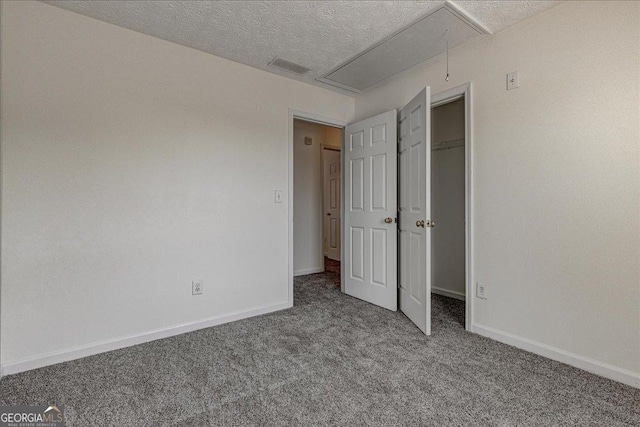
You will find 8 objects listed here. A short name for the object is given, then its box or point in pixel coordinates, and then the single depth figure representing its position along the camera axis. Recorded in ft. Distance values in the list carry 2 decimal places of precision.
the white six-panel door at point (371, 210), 9.89
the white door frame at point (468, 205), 8.09
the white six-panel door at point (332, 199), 17.99
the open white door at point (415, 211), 7.89
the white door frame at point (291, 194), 10.19
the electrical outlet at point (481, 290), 7.90
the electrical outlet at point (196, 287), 8.35
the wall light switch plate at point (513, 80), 7.18
